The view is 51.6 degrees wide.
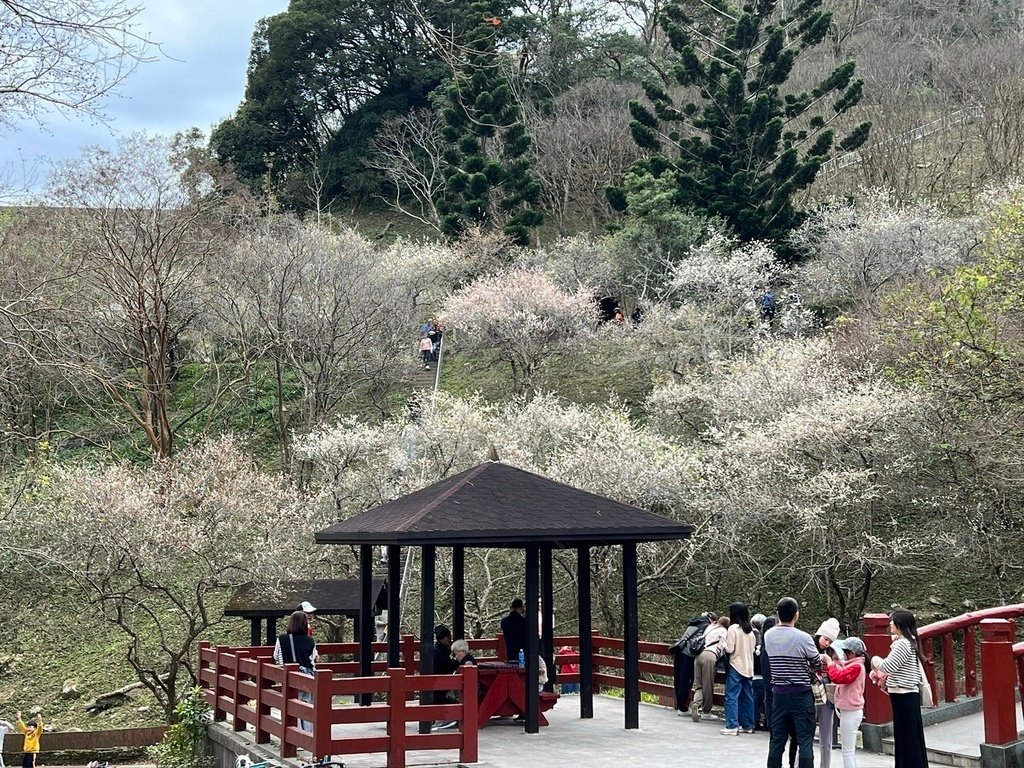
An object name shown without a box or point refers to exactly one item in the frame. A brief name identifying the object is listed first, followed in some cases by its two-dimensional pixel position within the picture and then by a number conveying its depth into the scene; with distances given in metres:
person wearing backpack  13.16
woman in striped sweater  8.55
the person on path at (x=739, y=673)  11.91
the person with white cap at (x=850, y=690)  8.95
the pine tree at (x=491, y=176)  42.31
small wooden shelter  16.86
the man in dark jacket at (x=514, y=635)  13.30
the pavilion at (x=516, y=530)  11.09
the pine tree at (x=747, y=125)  38.16
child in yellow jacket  17.31
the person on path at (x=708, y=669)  12.67
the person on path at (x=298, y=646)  12.80
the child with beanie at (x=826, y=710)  9.43
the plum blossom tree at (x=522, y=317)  36.06
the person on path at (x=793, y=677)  8.91
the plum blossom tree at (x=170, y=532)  20.75
